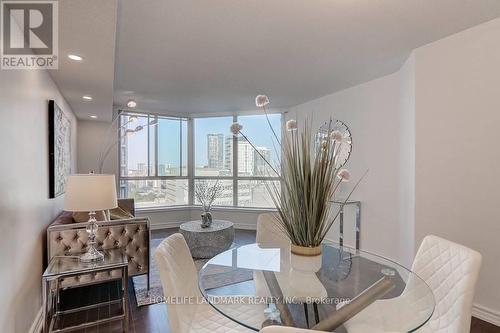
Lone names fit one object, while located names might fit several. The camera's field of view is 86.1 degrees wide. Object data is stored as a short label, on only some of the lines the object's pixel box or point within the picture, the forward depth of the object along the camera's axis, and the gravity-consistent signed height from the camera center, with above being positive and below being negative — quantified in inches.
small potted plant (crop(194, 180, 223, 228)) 222.7 -22.0
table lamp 81.9 -9.5
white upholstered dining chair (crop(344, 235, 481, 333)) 53.2 -26.7
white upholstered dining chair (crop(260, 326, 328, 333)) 30.1 -18.6
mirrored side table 78.7 -40.2
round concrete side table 149.0 -42.7
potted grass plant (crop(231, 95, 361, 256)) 52.8 -4.0
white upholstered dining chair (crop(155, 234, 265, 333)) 54.1 -30.4
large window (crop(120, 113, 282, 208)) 216.2 +3.9
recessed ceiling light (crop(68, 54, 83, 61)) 85.3 +34.5
